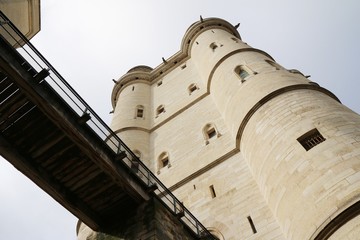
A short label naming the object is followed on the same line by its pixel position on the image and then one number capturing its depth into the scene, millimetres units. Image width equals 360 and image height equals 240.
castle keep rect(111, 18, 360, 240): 9188
